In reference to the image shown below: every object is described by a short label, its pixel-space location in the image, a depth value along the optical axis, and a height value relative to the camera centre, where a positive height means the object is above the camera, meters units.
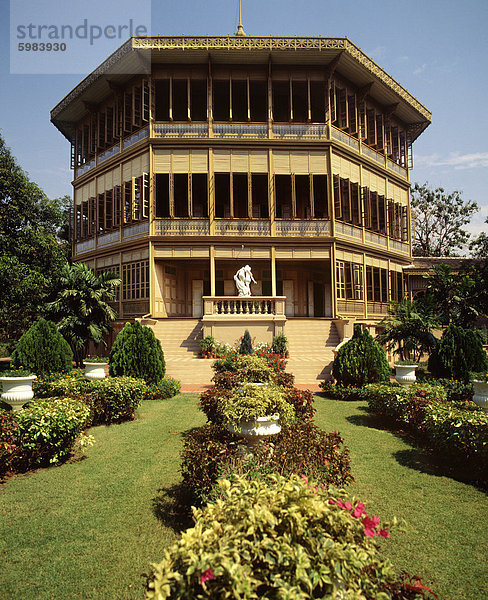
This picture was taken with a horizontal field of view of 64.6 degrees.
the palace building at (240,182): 17.92 +6.71
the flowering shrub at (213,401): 6.08 -1.53
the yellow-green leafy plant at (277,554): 1.90 -1.30
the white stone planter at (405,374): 8.91 -1.55
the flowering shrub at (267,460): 4.05 -1.66
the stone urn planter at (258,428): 4.36 -1.34
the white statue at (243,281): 16.78 +1.29
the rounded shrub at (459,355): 11.05 -1.41
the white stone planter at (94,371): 8.76 -1.33
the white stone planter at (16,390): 6.73 -1.33
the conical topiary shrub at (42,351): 10.23 -1.01
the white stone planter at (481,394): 6.49 -1.51
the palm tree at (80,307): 14.97 +0.23
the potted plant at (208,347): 14.99 -1.42
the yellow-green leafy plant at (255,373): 7.12 -1.19
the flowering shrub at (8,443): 5.27 -1.77
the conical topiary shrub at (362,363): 11.05 -1.59
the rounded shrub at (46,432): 5.51 -1.72
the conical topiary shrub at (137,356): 10.77 -1.23
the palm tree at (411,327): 13.87 -0.72
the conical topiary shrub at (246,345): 14.06 -1.28
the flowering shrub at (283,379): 8.36 -1.62
